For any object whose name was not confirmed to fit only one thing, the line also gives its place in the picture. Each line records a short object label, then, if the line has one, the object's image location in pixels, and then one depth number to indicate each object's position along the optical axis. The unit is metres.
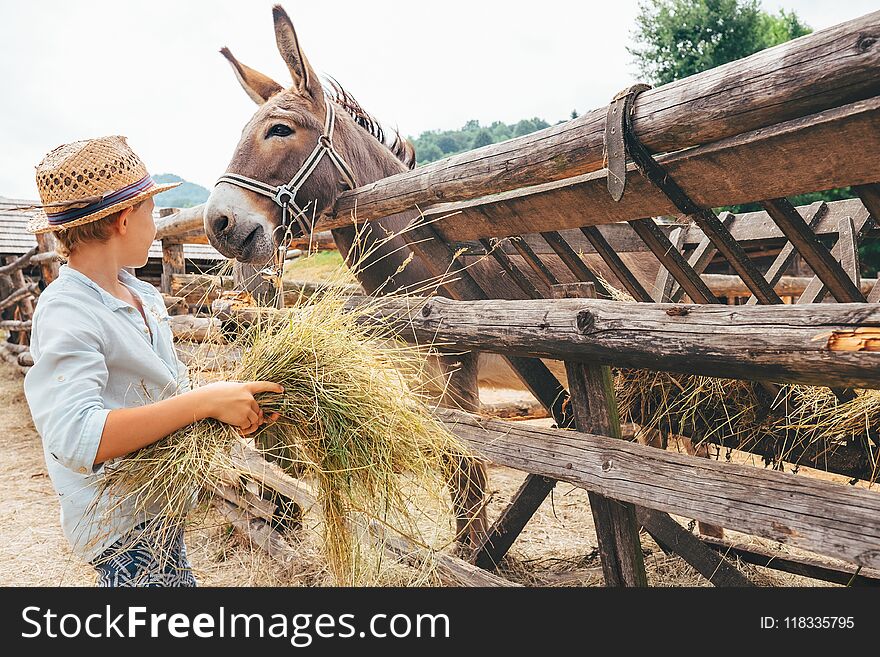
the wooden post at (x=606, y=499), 2.35
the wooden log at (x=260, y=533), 3.56
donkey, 3.09
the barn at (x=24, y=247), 17.40
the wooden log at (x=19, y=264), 11.46
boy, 1.46
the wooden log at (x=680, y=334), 1.56
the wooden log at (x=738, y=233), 3.58
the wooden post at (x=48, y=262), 9.59
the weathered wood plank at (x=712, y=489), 1.61
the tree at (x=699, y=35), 17.84
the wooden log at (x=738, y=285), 5.05
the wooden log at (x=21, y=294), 12.59
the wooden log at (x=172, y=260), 7.73
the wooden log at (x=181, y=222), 6.23
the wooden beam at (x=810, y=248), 2.07
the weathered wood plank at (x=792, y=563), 3.34
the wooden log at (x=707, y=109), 1.53
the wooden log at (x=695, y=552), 2.92
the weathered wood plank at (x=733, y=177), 1.64
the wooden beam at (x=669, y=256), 2.46
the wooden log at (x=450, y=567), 2.63
